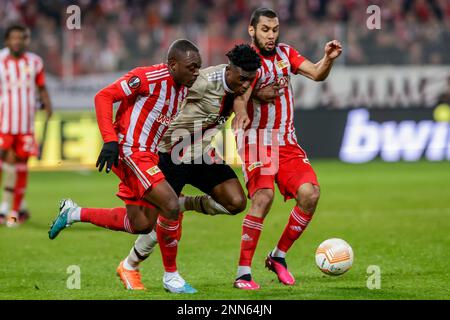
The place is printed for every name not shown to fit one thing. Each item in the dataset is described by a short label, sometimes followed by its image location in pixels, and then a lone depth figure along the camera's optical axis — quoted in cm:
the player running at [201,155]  1479
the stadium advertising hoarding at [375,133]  3716
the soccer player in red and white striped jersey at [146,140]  1407
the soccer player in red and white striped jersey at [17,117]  2414
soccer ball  1504
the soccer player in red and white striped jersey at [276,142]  1532
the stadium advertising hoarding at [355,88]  3816
